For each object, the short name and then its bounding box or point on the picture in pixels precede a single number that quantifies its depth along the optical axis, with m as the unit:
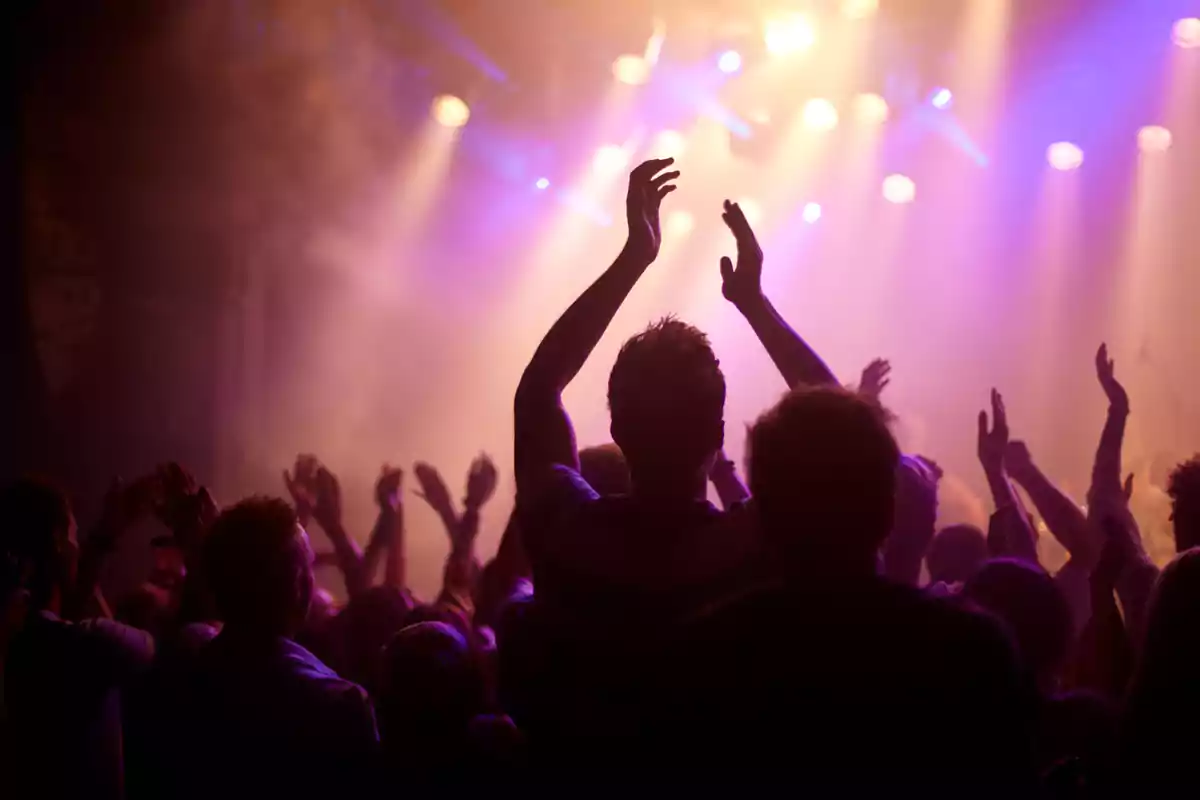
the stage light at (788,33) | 8.73
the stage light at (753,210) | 11.07
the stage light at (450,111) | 8.25
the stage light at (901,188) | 10.60
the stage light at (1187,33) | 8.17
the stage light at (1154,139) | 9.09
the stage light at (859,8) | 8.53
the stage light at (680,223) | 11.15
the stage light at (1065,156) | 9.50
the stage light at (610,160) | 9.80
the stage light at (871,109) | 9.62
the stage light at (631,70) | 8.67
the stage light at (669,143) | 10.07
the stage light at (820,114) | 9.88
